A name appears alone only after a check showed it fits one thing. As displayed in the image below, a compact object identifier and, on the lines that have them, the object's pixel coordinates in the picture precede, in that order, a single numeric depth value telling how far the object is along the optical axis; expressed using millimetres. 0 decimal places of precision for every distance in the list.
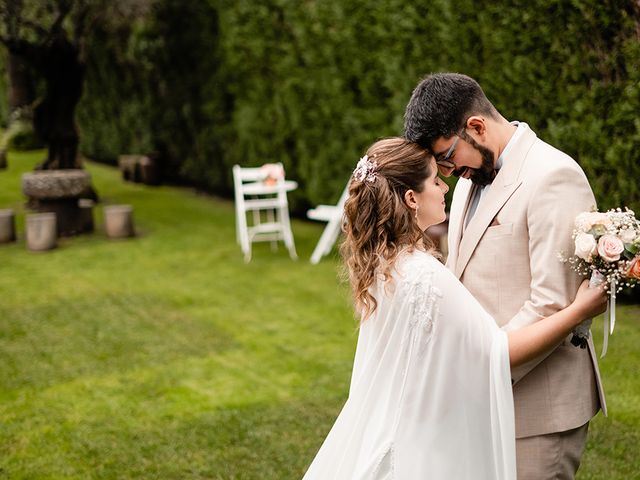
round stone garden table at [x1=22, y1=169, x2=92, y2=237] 11562
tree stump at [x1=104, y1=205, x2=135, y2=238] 11555
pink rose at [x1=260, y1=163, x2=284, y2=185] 10414
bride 2305
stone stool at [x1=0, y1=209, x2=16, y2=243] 11289
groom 2348
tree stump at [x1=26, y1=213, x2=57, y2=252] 10820
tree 12086
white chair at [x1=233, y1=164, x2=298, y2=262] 10094
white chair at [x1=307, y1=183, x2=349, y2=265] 9570
